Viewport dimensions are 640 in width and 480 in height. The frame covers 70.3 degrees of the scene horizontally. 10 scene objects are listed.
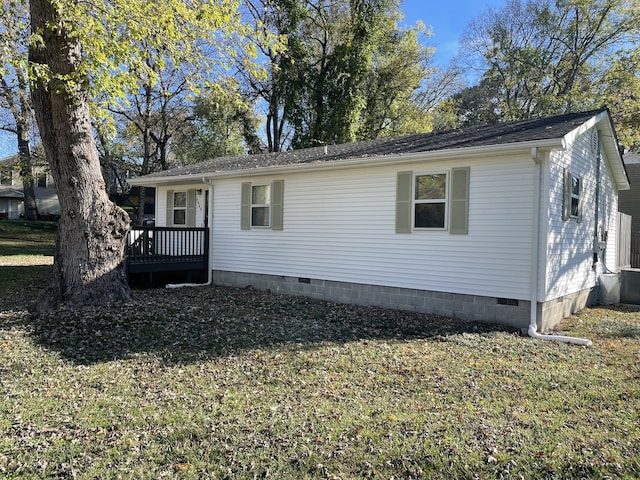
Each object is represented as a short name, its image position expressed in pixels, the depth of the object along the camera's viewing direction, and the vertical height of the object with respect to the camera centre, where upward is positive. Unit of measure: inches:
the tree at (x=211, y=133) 949.8 +210.5
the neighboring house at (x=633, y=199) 671.1 +56.1
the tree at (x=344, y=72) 849.5 +313.4
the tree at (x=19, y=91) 261.0 +127.0
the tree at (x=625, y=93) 685.1 +235.8
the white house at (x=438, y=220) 286.2 +9.8
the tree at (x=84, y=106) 278.8 +76.6
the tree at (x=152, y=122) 875.4 +221.5
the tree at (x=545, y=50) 847.7 +374.9
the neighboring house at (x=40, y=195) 1351.1 +98.0
